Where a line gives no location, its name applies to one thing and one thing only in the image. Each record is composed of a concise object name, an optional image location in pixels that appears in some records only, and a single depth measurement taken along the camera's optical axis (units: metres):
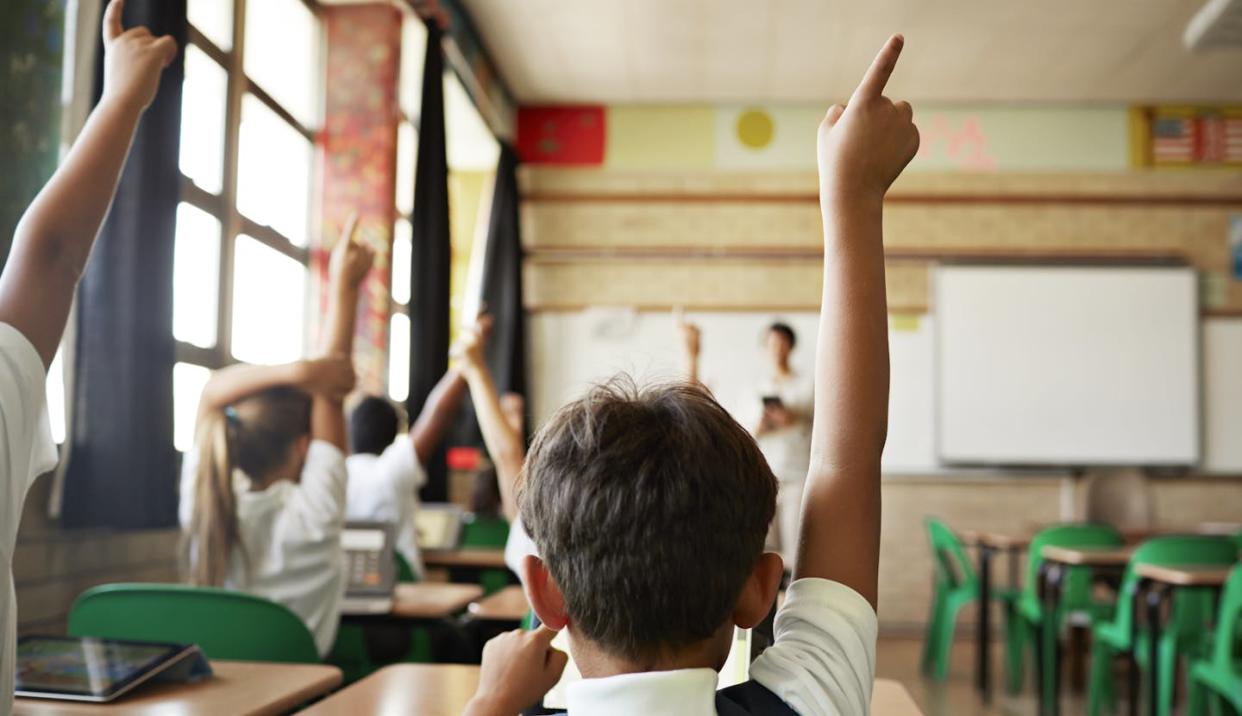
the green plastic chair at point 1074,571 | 4.64
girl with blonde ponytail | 2.25
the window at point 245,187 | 3.87
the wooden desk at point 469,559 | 3.83
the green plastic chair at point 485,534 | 4.68
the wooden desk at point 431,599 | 2.62
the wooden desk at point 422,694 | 1.33
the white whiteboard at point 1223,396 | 7.17
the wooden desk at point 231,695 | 1.27
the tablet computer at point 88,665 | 1.30
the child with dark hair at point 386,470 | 3.57
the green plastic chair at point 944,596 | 5.50
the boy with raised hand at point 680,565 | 0.79
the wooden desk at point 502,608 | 2.38
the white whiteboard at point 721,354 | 7.26
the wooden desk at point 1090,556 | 4.06
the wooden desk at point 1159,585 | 3.18
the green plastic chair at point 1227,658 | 2.99
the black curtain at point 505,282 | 7.12
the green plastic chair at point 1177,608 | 3.66
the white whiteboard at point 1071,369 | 7.19
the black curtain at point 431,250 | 5.29
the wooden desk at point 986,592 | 5.02
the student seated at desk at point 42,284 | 1.02
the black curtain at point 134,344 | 2.72
